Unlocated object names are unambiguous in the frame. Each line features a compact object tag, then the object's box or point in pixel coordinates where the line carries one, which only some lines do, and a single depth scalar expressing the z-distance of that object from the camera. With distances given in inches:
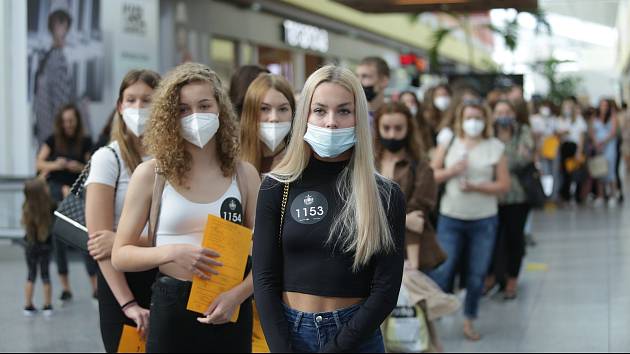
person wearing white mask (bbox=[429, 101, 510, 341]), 299.4
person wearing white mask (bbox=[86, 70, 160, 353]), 162.1
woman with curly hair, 147.9
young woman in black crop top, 126.4
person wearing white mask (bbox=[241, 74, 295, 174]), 185.5
